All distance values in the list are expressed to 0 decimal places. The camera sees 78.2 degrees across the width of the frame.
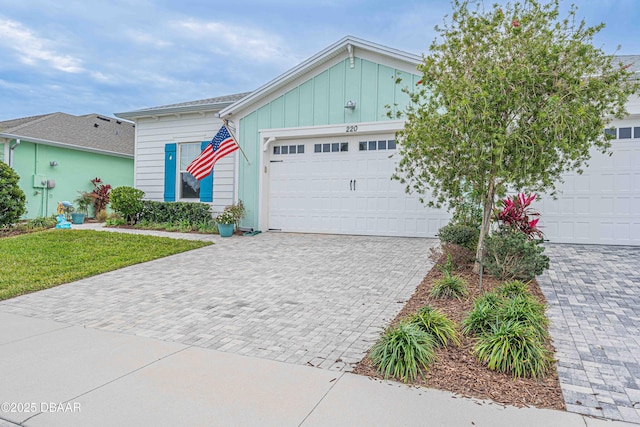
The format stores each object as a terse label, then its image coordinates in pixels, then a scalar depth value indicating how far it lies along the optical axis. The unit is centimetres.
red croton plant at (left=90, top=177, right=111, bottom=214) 1568
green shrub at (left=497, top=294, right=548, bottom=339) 347
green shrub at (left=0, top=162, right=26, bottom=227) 1024
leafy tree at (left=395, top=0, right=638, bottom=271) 422
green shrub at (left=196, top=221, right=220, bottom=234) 1073
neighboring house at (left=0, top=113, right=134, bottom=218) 1425
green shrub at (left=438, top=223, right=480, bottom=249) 630
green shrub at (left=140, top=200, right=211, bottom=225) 1134
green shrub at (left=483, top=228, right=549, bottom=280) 499
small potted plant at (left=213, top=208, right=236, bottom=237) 1005
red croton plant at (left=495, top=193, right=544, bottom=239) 565
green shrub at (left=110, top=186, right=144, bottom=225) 1162
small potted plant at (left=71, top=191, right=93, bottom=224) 1513
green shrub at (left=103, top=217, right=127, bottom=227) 1189
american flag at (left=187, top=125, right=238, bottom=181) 1002
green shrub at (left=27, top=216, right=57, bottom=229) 1127
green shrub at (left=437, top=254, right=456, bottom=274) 573
